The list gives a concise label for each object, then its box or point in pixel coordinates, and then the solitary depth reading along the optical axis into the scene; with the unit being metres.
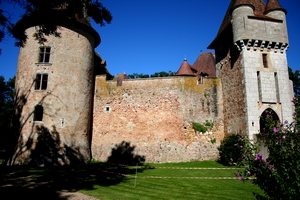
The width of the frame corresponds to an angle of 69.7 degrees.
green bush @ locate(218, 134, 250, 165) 12.91
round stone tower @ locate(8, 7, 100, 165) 13.26
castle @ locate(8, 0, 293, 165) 13.50
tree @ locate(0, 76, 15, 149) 28.57
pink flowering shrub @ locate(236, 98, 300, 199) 3.89
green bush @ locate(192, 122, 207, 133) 15.40
